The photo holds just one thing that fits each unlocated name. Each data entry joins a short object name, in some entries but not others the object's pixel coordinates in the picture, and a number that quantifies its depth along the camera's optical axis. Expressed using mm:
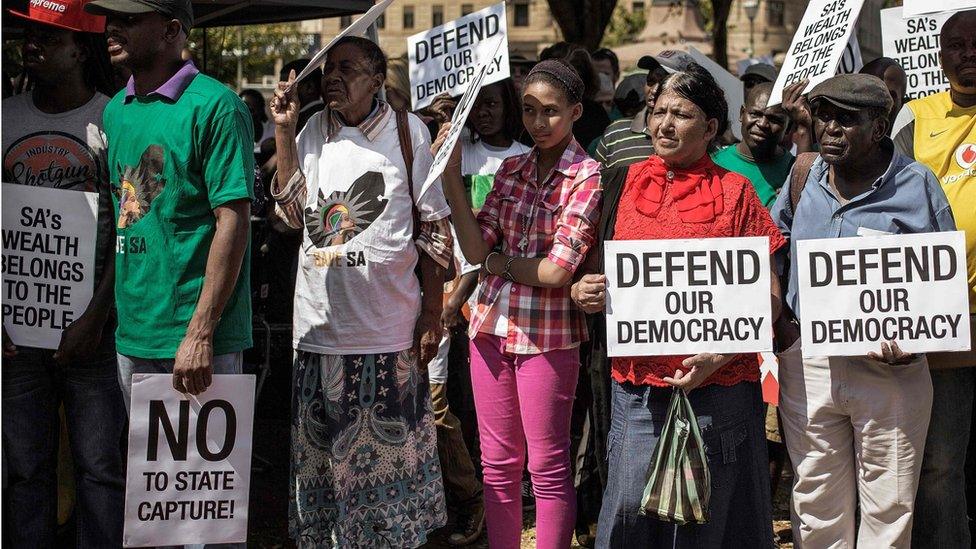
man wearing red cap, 4582
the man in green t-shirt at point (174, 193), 4223
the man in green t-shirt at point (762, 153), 5781
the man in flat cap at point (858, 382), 4203
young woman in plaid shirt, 4609
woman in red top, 4164
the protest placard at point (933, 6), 4855
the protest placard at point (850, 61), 6812
